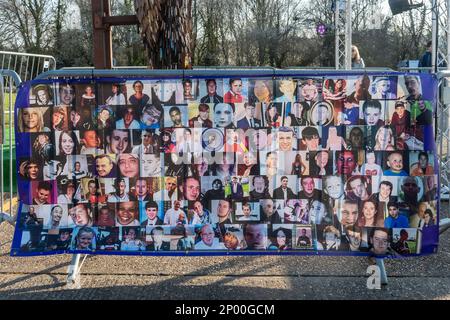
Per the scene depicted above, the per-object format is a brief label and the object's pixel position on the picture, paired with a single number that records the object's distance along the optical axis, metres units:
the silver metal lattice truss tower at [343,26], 13.68
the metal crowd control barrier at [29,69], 7.16
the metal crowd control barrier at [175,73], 3.36
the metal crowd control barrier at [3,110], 3.82
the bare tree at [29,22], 35.78
